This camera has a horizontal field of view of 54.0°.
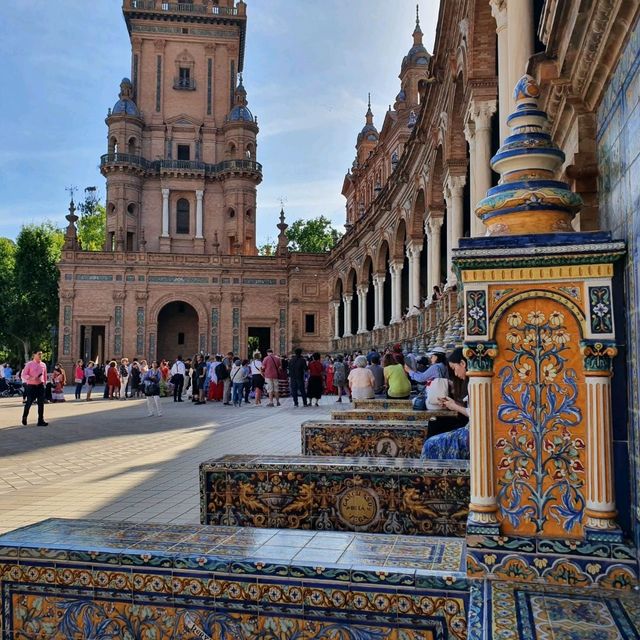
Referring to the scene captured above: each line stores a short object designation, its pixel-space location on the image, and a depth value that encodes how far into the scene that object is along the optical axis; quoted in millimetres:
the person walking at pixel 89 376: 21641
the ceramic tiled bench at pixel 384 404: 8375
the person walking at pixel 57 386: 20403
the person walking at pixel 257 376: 19072
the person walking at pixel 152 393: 14797
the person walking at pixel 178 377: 20797
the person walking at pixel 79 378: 22125
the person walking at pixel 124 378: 22531
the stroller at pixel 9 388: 25375
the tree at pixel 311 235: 61844
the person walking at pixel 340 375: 20641
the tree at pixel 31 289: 45938
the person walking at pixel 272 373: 18133
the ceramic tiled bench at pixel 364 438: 6191
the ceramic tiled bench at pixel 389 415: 6695
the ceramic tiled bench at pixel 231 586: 2250
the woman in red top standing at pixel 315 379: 18000
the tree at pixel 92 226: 58594
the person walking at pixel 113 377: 21766
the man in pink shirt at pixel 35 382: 12625
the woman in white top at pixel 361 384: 10367
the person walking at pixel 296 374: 18078
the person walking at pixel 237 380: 18562
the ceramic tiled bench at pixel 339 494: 3688
